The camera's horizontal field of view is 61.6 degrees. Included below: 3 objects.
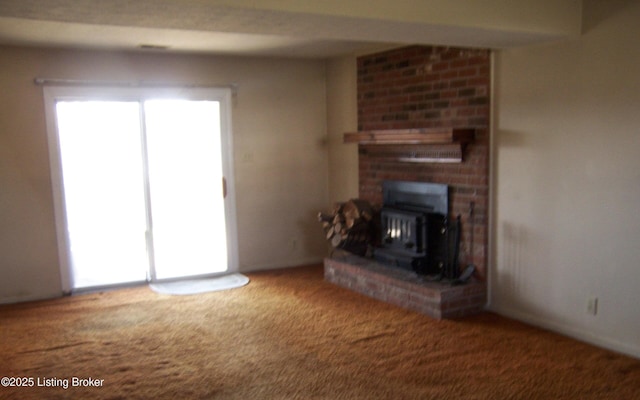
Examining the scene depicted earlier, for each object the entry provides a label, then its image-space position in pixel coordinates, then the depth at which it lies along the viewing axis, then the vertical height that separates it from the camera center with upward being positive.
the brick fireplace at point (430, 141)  4.12 -0.04
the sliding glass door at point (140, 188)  4.99 -0.46
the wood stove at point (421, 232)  4.38 -0.83
